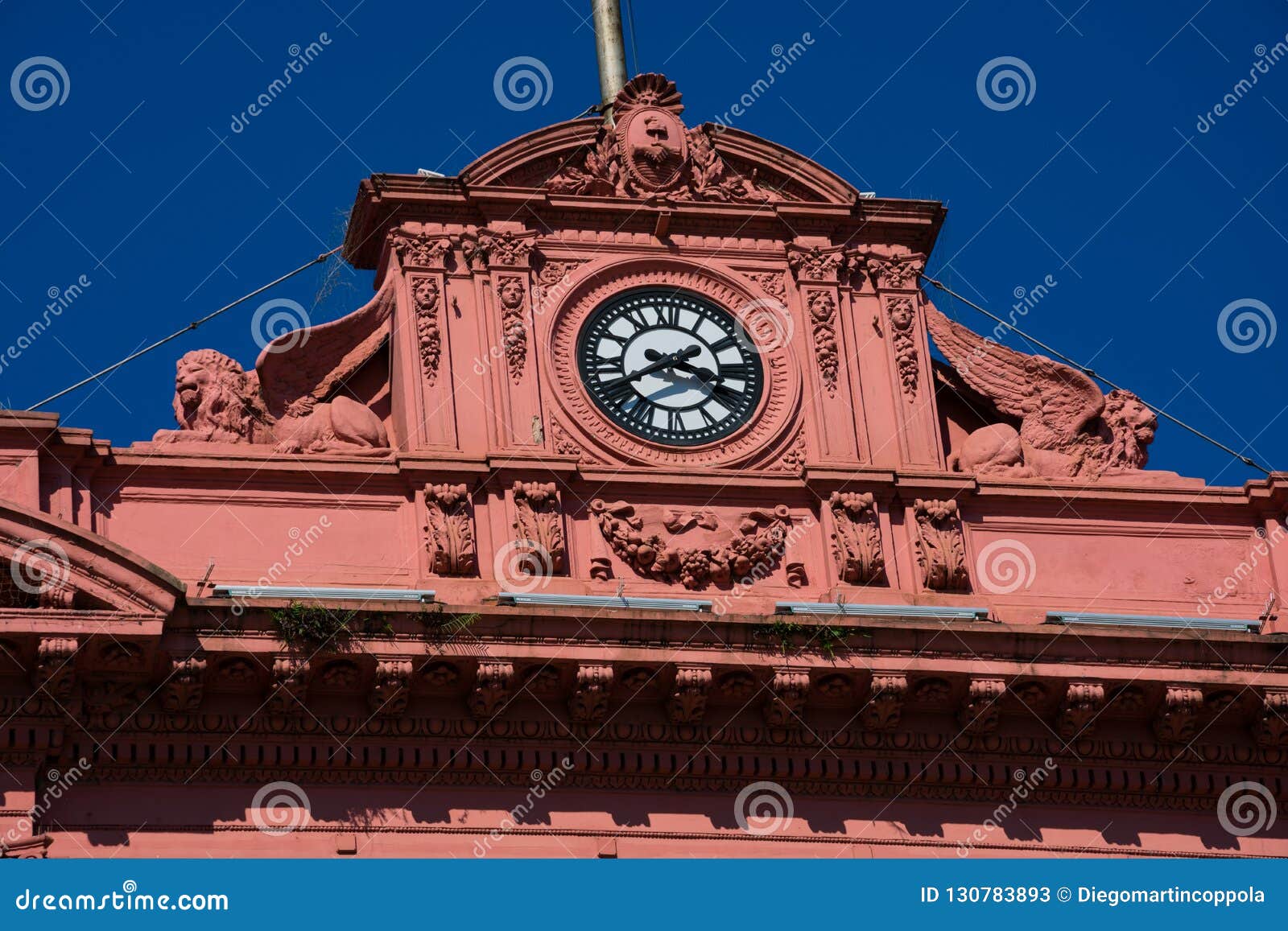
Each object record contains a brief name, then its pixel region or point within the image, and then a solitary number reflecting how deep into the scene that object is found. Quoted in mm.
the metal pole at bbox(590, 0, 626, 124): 35594
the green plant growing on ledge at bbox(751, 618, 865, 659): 29781
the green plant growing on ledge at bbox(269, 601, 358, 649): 29016
